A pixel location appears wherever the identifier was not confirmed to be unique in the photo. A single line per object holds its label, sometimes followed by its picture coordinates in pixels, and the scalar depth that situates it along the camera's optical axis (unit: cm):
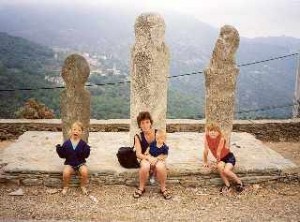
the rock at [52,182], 675
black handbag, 686
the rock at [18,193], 644
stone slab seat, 679
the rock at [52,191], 657
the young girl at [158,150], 650
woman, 646
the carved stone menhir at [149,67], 735
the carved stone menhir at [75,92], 718
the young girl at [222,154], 676
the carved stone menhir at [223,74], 752
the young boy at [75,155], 646
